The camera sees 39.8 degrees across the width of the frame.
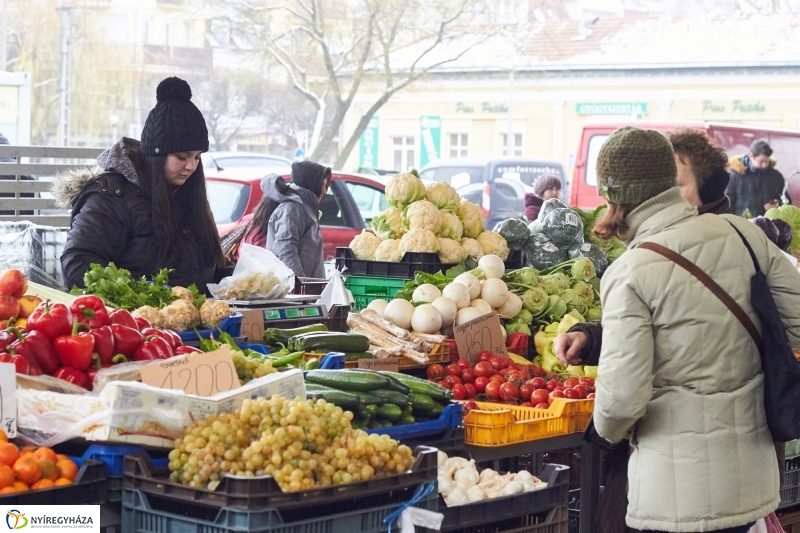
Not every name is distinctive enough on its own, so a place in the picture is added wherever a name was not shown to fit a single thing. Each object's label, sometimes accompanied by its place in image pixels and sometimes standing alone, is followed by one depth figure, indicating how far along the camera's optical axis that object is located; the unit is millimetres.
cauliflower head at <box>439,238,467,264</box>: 6121
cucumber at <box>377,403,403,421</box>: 3744
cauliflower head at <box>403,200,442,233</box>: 6121
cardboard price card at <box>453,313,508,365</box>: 5176
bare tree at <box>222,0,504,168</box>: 29641
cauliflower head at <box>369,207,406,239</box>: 6309
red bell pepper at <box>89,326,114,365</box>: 3209
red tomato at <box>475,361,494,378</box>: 4840
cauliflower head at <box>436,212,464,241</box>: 6250
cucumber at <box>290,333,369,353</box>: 4535
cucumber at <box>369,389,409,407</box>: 3775
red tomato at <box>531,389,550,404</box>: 4629
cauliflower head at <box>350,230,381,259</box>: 6188
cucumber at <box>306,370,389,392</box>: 3791
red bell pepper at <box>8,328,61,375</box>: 3125
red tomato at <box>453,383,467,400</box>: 4656
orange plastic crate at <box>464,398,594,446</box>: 4105
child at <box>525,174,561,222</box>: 12719
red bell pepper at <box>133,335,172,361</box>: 3283
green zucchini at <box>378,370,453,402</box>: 3965
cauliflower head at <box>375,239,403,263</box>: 6066
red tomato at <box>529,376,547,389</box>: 4762
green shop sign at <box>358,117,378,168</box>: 39531
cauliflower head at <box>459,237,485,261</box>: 6258
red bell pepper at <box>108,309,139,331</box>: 3367
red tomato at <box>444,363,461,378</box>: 4863
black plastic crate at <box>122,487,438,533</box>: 2658
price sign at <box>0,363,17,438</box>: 2918
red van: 16391
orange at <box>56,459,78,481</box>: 2857
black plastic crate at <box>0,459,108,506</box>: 2753
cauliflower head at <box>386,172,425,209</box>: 6430
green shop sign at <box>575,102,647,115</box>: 34625
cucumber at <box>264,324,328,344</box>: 4598
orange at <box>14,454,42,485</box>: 2789
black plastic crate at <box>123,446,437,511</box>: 2660
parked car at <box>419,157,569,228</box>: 19266
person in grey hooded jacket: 7672
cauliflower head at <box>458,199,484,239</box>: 6469
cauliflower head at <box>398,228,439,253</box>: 5996
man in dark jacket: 13828
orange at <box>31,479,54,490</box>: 2791
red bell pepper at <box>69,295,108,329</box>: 3283
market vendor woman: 4574
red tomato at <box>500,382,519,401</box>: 4715
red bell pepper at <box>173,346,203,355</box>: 3457
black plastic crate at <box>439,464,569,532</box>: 3266
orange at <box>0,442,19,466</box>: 2839
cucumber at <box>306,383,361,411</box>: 3586
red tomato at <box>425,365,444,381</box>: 4918
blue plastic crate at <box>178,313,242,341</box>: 4211
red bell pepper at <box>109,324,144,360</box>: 3270
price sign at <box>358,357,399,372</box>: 4543
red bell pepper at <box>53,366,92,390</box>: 3121
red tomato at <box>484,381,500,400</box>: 4711
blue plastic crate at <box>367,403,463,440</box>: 3664
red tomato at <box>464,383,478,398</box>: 4727
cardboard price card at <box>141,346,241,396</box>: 3069
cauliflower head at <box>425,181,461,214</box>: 6430
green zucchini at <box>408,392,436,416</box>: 3877
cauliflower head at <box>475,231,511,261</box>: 6320
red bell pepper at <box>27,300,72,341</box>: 3180
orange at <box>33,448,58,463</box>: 2854
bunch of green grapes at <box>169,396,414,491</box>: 2760
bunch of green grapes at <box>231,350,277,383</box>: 3439
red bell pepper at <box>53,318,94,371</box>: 3143
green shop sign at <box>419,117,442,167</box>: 38000
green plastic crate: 6055
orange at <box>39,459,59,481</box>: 2830
